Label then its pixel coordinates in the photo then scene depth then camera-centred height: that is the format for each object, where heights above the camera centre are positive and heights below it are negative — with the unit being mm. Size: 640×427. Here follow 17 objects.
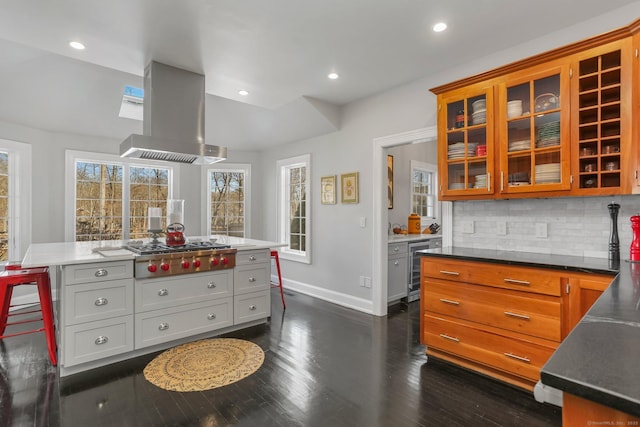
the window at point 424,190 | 5711 +469
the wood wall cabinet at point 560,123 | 2062 +663
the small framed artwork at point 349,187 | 4172 +376
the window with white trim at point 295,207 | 4934 +140
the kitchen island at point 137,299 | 2453 -749
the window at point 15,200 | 3979 +186
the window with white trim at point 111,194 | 4566 +326
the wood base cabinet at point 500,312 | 2057 -688
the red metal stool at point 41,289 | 2607 -604
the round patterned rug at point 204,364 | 2365 -1206
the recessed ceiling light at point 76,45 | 2746 +1456
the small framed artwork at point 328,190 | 4480 +360
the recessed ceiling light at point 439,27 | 2473 +1456
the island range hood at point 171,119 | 3080 +959
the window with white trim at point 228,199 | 5820 +300
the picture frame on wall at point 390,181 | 5113 +535
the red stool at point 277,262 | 4220 -628
